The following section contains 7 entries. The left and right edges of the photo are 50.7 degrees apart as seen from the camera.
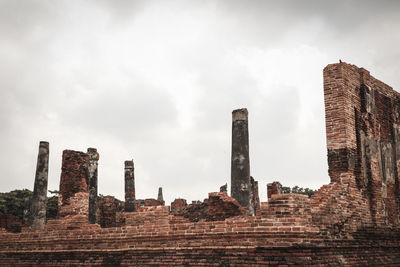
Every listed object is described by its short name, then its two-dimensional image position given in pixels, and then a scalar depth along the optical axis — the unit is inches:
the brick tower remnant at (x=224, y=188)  1140.3
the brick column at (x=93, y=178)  655.8
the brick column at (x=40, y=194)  634.8
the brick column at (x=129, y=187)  756.0
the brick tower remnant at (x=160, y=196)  1588.3
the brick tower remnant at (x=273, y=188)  828.6
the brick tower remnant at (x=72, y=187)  609.9
